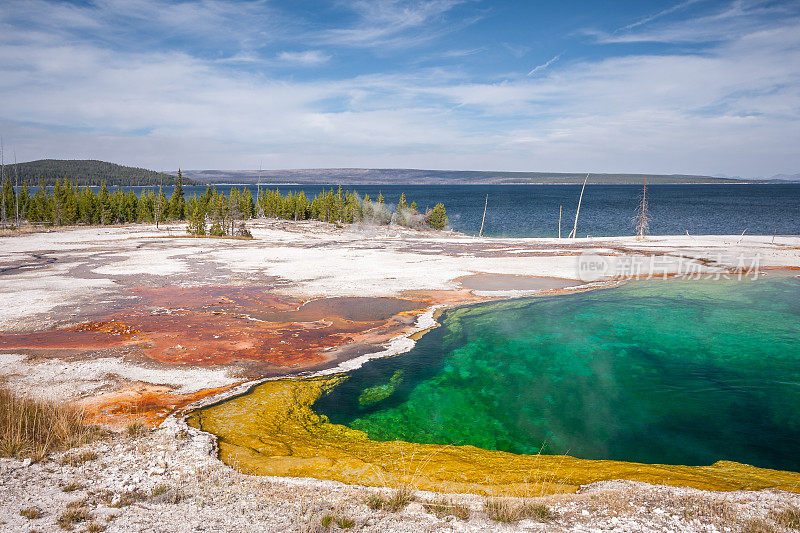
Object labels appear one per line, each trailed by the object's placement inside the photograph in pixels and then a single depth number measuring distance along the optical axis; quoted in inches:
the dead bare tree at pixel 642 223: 2059.5
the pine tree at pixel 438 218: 3142.2
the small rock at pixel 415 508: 279.1
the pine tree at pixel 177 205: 3590.1
